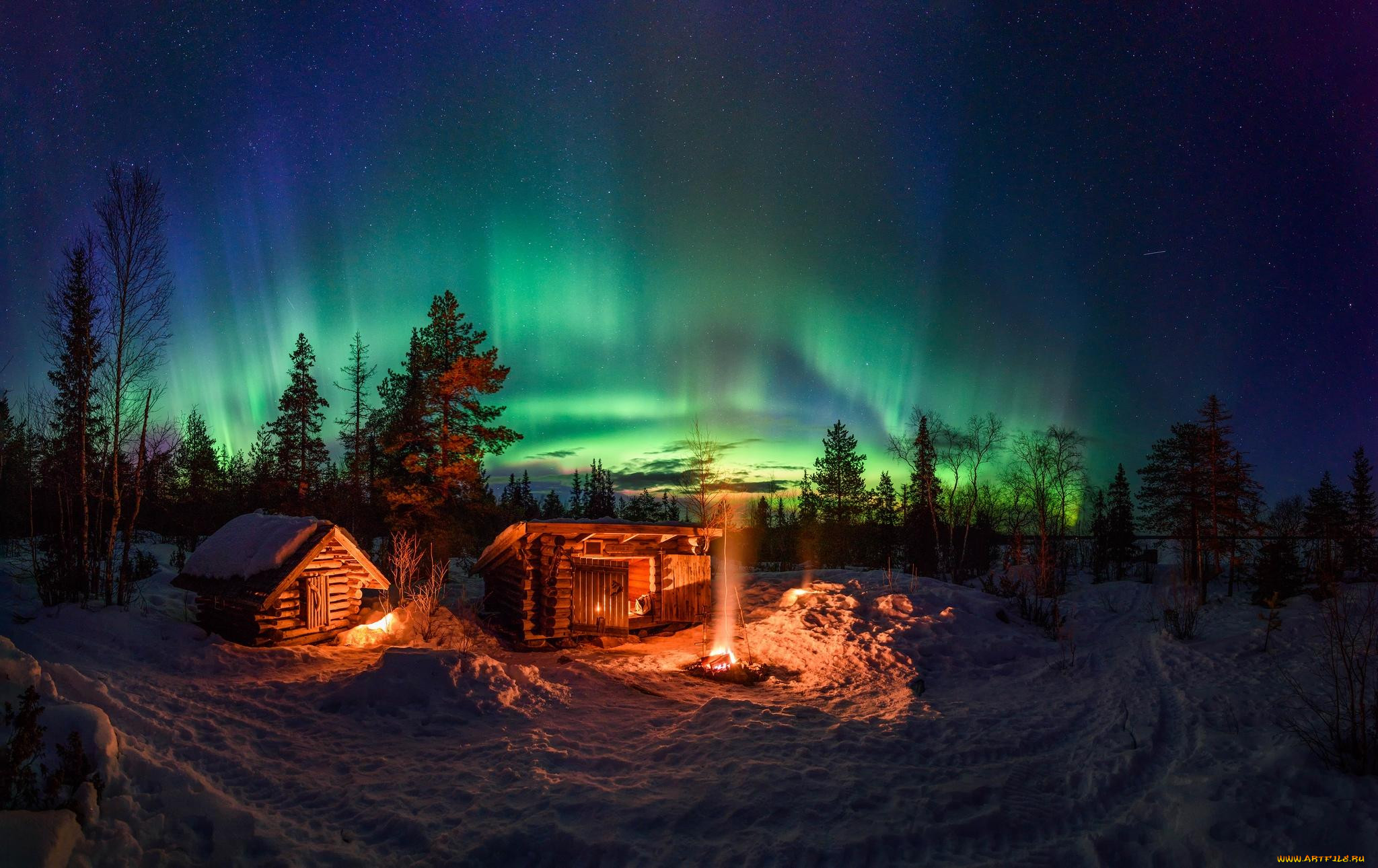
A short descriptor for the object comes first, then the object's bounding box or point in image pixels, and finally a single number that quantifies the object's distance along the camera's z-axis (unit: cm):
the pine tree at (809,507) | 4811
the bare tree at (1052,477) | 3481
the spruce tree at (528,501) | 5022
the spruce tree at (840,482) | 4716
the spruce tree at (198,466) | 4159
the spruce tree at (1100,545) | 4384
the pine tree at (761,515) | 6005
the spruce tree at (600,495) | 6600
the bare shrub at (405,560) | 1956
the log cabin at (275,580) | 1516
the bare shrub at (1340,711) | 561
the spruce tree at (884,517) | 4241
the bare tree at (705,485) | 3531
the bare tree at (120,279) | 1664
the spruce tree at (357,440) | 3378
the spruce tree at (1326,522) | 1686
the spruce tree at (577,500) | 6919
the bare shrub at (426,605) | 1730
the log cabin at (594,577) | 1703
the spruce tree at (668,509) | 6450
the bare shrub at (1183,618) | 1368
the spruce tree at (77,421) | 1577
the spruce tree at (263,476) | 3356
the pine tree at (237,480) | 4369
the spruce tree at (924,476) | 3812
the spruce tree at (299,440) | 3291
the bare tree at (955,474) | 3416
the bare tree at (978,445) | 3497
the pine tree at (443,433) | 2419
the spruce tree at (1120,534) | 4322
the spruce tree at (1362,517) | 2378
